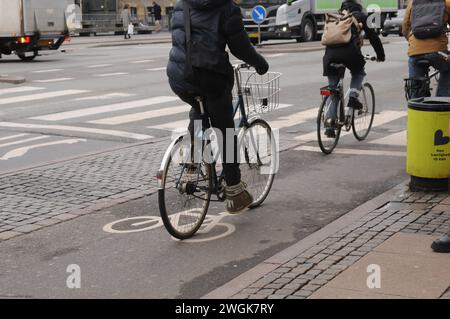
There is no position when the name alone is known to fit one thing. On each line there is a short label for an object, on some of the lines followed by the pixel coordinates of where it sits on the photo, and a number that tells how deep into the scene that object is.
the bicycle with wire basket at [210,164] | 5.70
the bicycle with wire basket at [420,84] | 8.81
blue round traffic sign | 27.97
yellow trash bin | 6.88
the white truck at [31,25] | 24.06
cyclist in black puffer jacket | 5.57
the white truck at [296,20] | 31.25
